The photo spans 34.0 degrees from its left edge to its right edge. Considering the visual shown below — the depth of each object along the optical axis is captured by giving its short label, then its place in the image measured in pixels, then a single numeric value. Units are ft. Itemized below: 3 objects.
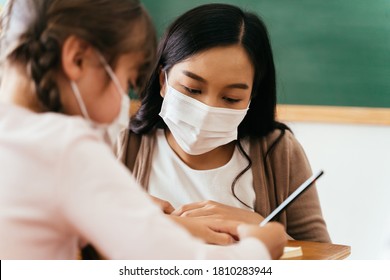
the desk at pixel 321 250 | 3.14
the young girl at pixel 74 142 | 1.97
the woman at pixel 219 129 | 3.74
